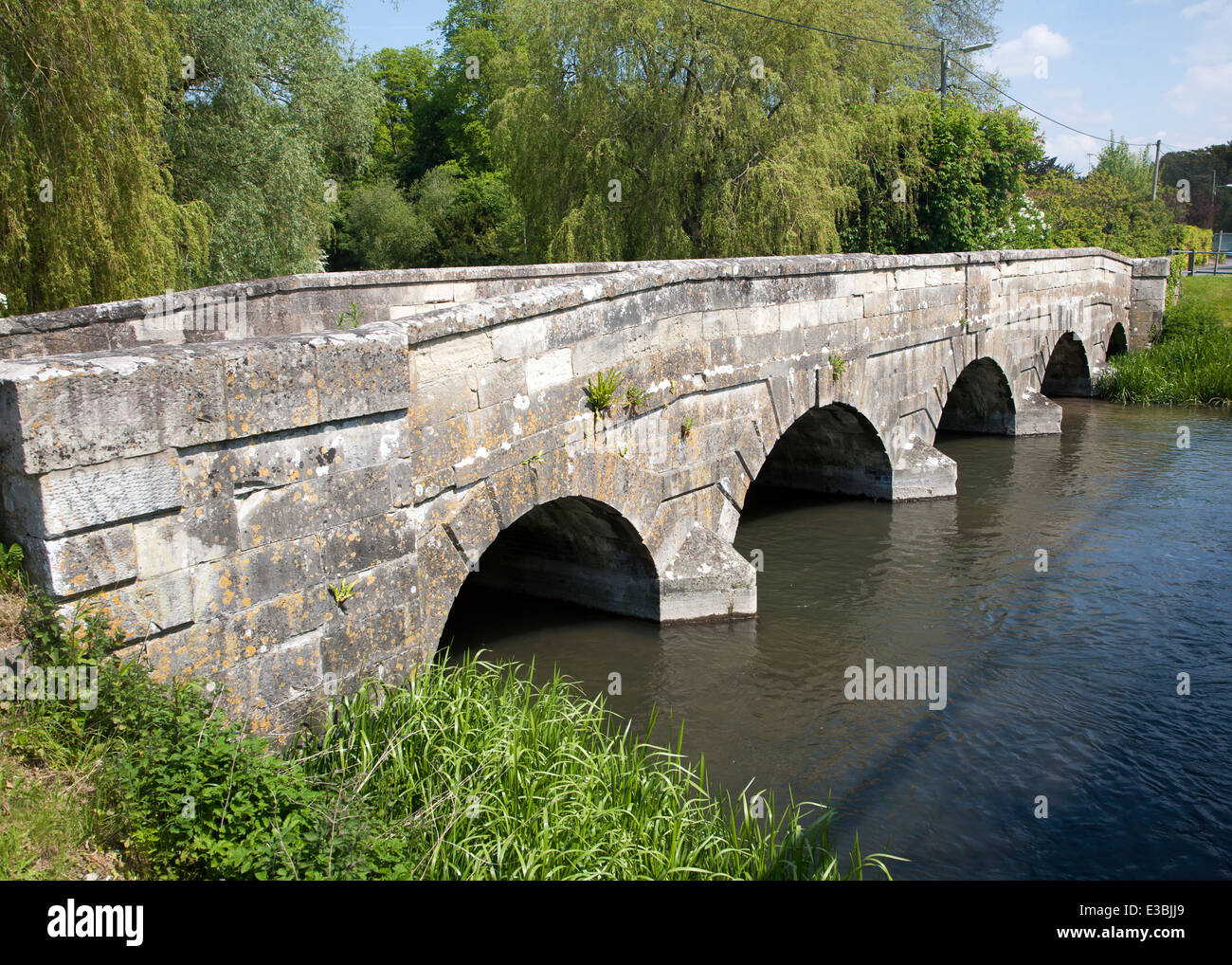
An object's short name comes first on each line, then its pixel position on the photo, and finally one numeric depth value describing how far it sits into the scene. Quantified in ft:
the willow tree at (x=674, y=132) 61.16
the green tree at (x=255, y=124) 51.65
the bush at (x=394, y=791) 12.90
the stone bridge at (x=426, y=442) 14.52
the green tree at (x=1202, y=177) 189.06
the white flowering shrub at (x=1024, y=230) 81.41
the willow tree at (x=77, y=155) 30.96
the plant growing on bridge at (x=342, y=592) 17.93
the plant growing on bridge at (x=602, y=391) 24.90
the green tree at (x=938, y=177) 75.10
